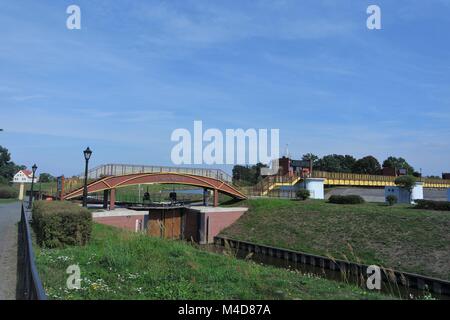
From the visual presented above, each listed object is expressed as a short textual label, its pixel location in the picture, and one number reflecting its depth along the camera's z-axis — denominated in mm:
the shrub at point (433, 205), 32531
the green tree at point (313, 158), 112750
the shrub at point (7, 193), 56947
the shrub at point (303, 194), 47188
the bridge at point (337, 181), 56219
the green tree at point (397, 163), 111375
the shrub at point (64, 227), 12922
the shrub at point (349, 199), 41344
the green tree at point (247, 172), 108200
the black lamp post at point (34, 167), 38025
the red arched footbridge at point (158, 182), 35531
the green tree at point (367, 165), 109188
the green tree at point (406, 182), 41781
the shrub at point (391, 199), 39031
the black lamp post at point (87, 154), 21453
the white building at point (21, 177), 55388
